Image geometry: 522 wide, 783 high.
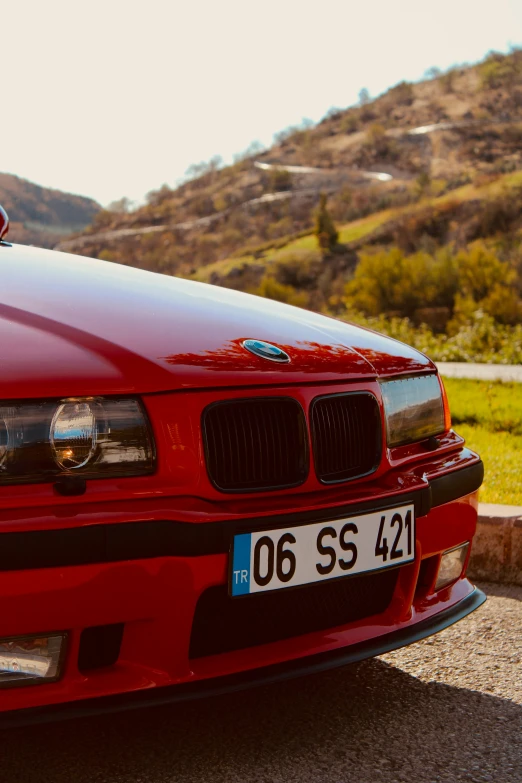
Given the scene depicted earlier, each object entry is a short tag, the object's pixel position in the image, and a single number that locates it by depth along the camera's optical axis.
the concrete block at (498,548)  3.83
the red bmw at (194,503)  1.92
